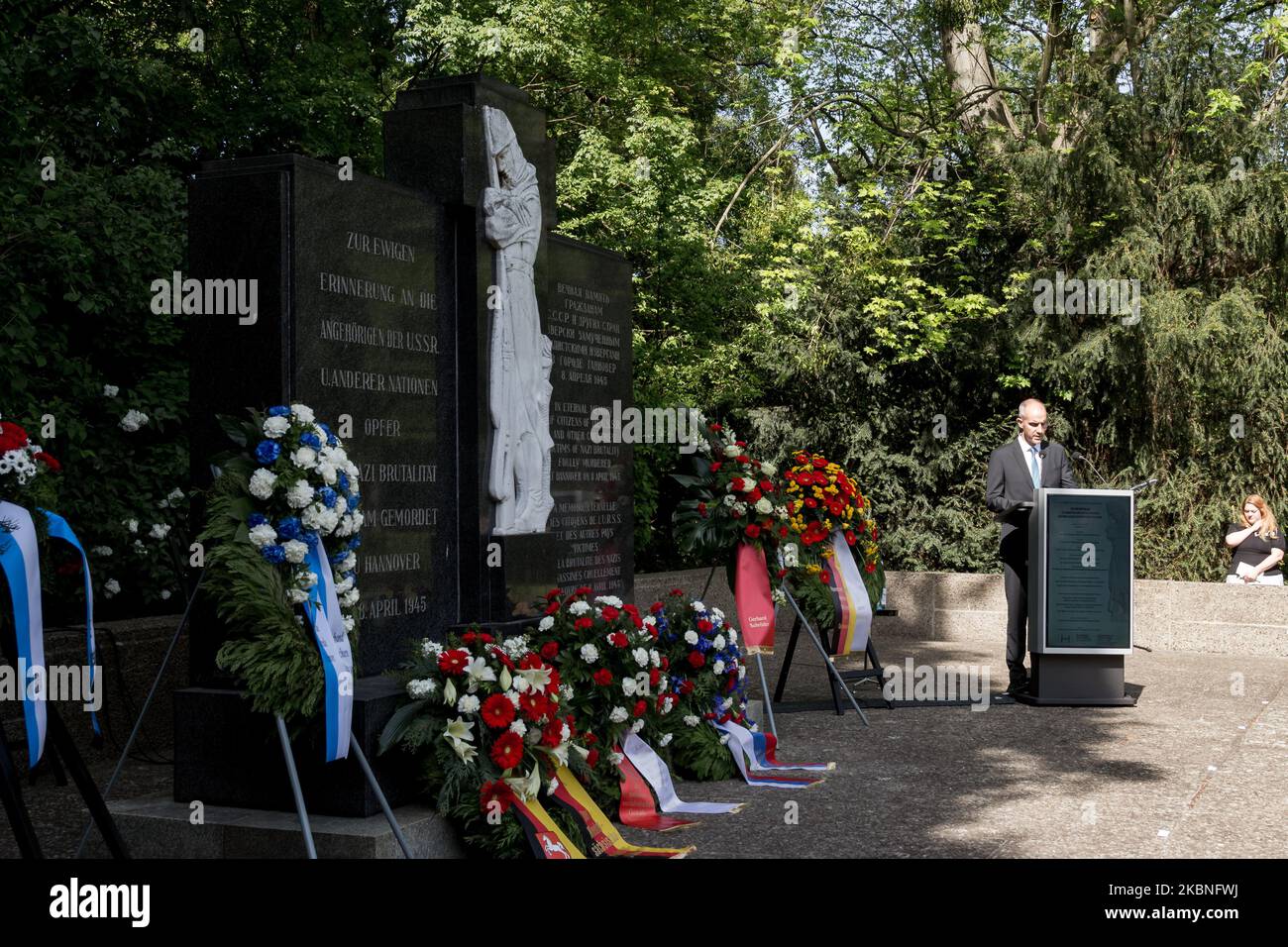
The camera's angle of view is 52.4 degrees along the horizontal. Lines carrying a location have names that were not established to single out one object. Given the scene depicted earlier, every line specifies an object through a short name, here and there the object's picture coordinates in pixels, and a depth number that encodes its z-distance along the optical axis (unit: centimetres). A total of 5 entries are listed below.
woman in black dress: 1292
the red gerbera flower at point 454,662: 530
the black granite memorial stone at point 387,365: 543
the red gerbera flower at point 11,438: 434
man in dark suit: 966
